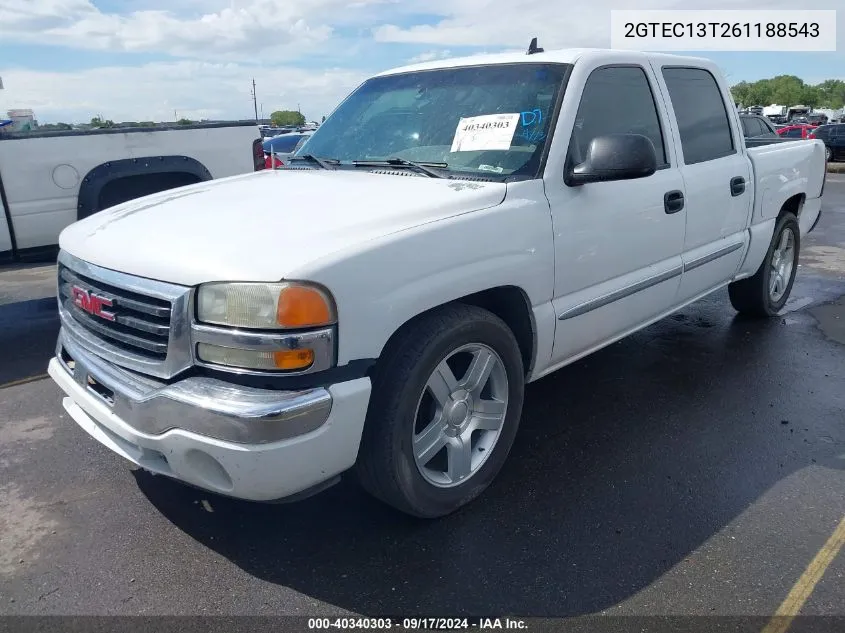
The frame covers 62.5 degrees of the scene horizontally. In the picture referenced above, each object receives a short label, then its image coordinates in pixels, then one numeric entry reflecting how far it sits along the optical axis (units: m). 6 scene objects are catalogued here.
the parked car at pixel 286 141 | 7.44
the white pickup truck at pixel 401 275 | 2.28
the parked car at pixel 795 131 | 24.47
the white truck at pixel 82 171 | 5.24
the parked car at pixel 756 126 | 10.02
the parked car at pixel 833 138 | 22.62
